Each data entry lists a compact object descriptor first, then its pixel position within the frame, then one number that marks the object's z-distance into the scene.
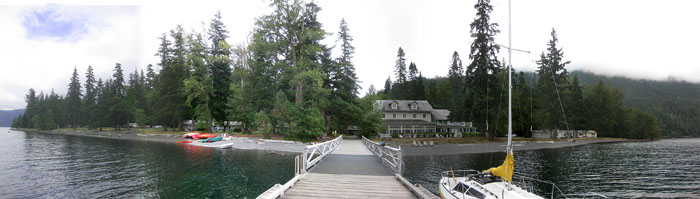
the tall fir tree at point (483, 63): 44.84
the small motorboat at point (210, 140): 38.34
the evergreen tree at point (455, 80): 72.81
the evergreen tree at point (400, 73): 75.38
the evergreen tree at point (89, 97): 76.62
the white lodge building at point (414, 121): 51.69
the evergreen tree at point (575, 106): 55.96
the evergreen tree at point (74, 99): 78.69
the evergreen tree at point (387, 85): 95.76
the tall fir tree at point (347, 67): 41.75
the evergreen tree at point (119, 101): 69.12
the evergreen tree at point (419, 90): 71.68
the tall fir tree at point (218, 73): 50.75
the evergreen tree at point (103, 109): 69.88
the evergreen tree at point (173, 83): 54.06
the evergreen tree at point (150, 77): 78.55
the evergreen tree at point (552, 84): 53.72
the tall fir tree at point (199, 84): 47.38
